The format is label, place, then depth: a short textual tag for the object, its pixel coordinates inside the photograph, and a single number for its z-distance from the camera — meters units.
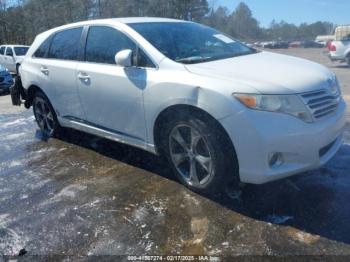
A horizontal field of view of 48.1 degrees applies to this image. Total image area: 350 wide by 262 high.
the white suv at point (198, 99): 3.20
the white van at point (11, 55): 18.82
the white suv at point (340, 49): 16.38
